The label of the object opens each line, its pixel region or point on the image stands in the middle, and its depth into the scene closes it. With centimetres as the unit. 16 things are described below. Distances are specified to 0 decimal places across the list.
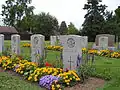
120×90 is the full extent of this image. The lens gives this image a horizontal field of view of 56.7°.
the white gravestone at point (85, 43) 919
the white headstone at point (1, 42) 735
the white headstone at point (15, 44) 614
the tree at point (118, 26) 2118
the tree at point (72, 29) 3040
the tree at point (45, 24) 2673
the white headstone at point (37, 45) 516
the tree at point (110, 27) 2202
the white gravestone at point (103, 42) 911
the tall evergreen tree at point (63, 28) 3086
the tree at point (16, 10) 2608
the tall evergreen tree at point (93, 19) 2222
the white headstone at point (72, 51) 402
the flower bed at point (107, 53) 732
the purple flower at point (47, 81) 330
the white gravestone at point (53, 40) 1138
